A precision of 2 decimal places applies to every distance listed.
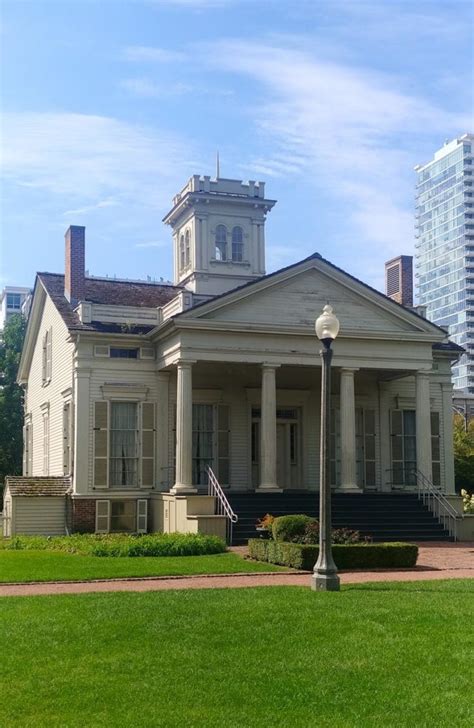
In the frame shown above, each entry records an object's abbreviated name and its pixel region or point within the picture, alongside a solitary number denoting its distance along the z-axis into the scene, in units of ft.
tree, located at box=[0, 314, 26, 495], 150.41
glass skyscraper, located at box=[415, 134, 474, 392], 601.62
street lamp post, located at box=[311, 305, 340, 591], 44.62
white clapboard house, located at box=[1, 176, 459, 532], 85.35
